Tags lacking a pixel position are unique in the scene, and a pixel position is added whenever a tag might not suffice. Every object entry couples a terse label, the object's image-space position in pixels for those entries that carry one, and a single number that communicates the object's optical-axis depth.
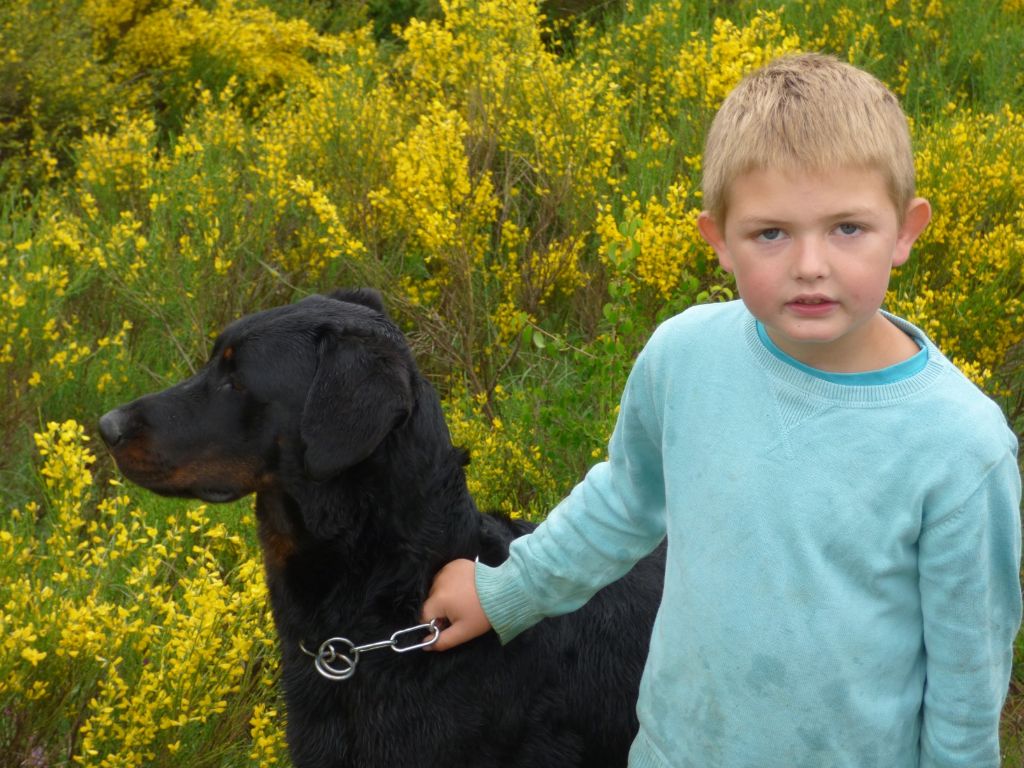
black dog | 2.51
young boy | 1.85
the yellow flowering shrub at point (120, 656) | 2.76
